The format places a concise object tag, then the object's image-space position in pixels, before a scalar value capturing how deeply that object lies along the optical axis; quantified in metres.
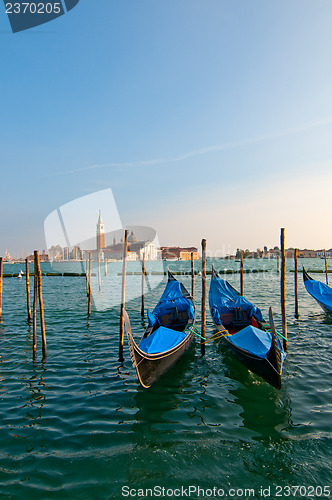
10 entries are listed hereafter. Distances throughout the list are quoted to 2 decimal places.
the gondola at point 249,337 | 4.72
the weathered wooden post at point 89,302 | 12.13
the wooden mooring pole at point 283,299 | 7.13
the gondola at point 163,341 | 4.91
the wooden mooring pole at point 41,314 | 6.69
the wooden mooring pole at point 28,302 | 10.51
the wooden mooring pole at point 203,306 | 7.03
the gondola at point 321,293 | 10.85
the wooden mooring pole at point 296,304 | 11.20
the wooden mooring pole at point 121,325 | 6.48
